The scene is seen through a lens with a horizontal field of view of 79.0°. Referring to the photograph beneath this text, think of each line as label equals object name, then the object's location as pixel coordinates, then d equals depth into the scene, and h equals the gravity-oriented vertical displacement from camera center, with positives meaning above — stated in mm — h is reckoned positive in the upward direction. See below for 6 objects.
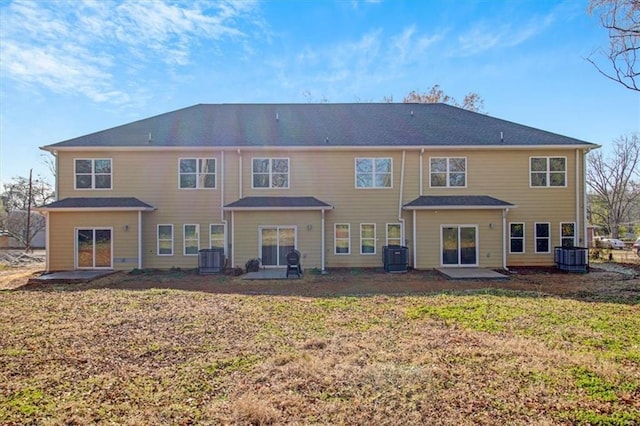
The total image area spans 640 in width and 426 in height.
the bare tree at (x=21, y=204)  35938 +2190
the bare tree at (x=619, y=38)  11242 +5406
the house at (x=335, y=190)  16484 +1405
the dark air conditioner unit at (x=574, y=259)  15602 -1589
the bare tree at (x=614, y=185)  41594 +3810
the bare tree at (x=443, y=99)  31344 +9922
